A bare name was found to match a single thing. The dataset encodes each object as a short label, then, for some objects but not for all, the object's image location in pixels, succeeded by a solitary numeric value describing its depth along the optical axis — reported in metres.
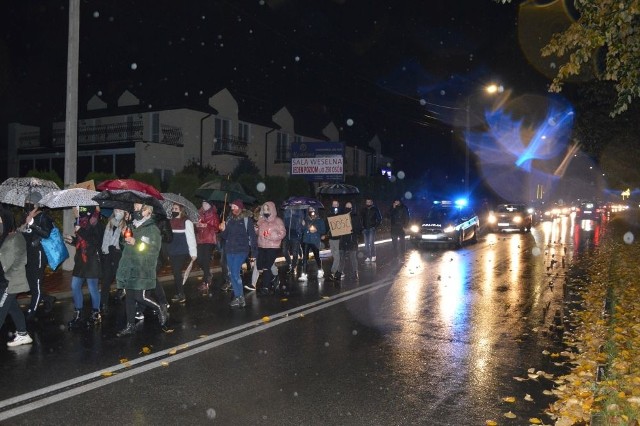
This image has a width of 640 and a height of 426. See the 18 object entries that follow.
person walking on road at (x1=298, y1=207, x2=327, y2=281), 13.21
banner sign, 29.70
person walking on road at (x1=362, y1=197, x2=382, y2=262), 15.96
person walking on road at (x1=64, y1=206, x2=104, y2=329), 8.28
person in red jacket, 11.52
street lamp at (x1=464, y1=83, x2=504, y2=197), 29.31
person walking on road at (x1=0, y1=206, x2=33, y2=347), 7.04
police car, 21.89
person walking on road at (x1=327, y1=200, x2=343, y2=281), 13.49
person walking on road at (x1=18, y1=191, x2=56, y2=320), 7.88
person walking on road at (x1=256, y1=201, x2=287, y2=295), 10.80
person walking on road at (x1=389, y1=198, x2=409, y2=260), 18.34
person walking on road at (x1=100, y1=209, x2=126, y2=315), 8.67
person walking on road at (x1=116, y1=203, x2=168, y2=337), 7.71
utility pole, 13.20
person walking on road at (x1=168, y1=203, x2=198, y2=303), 10.34
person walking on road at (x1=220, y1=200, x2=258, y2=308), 9.97
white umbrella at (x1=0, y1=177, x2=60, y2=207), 9.09
